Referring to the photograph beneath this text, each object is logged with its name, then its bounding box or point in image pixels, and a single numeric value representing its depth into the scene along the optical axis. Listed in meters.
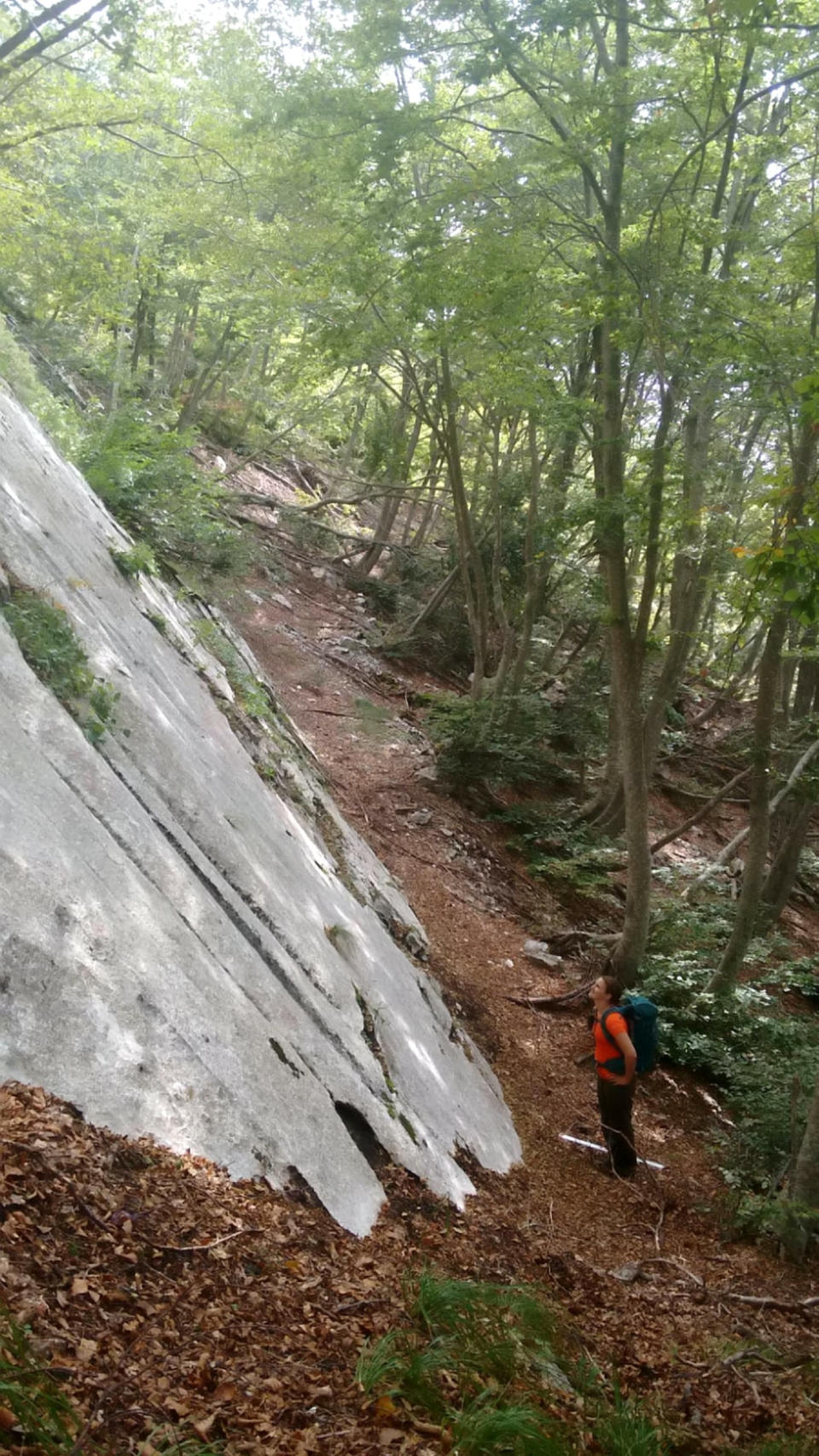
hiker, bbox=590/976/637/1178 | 6.98
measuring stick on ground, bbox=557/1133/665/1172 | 7.40
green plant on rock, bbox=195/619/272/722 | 9.35
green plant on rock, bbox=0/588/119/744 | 4.76
